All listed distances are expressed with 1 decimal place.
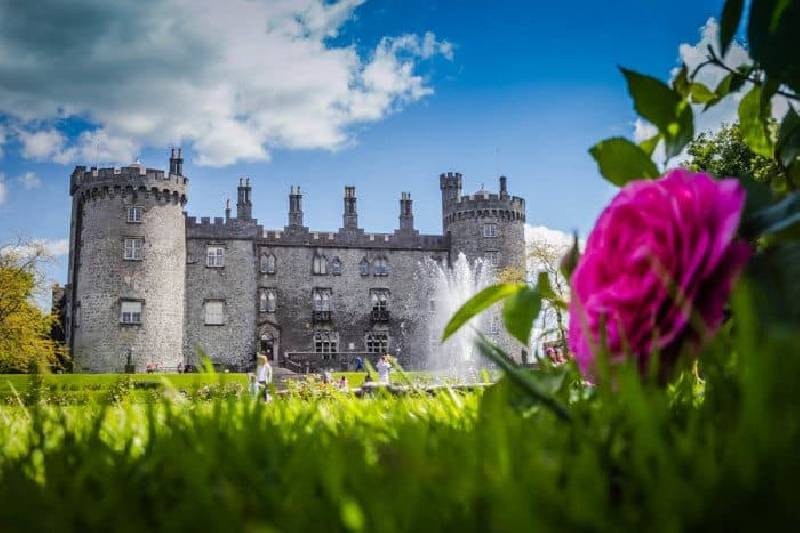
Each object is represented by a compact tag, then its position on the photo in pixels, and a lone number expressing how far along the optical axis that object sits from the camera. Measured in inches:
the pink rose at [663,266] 38.9
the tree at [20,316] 1155.3
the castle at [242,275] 1434.5
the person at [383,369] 856.2
